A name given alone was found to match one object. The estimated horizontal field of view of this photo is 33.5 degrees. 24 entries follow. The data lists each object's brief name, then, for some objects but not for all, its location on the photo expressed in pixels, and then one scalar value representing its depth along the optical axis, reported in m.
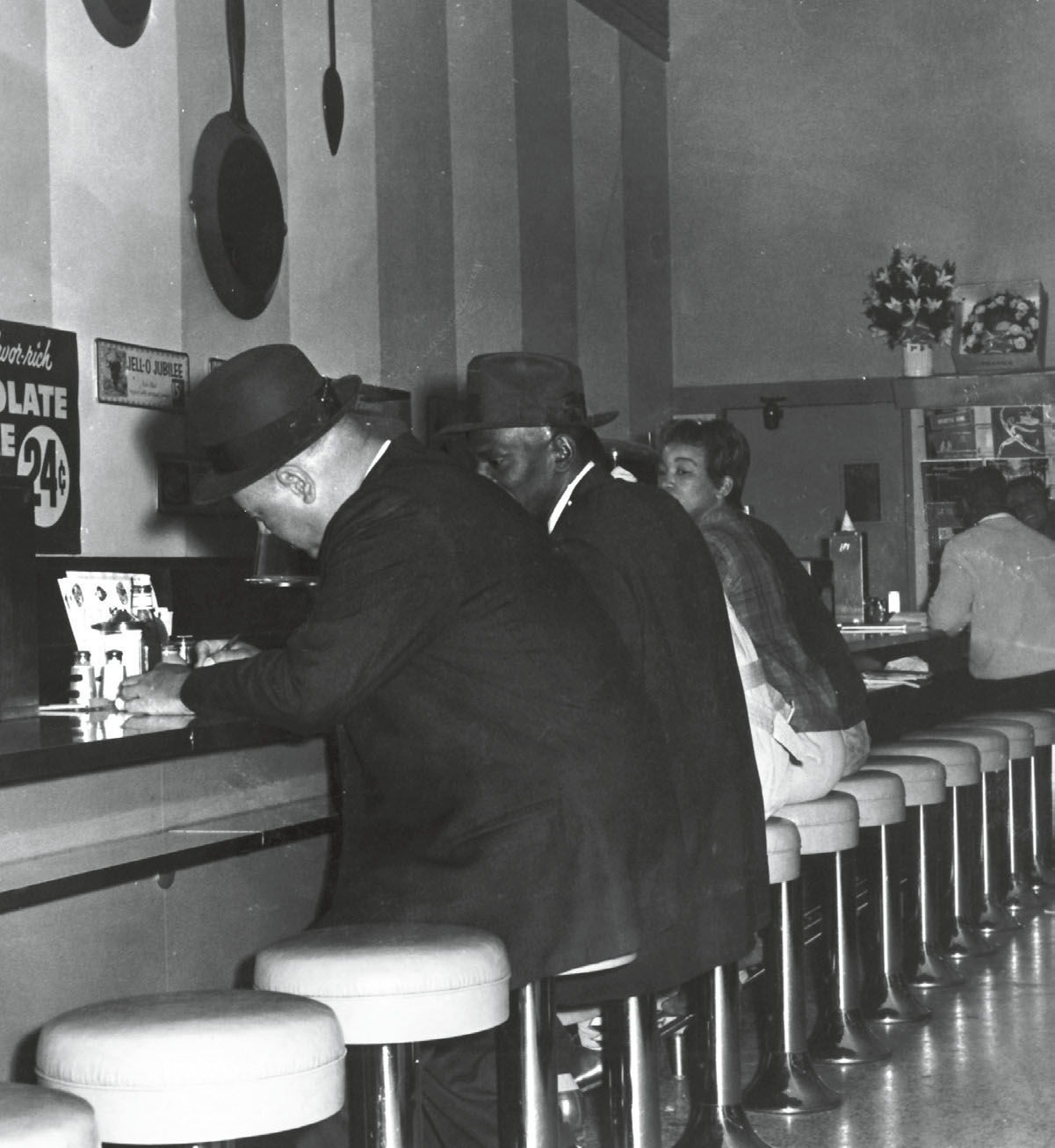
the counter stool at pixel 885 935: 4.57
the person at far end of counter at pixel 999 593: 6.63
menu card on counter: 3.56
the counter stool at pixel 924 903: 4.92
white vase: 8.43
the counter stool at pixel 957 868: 5.26
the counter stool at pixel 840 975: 4.19
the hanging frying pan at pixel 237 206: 5.14
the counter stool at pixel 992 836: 5.45
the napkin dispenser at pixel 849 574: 7.43
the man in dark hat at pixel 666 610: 2.92
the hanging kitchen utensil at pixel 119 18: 4.72
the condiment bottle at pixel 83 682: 3.41
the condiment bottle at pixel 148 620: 3.71
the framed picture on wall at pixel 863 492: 8.55
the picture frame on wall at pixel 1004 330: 8.29
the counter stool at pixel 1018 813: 5.76
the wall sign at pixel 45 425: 4.35
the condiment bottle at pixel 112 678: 3.47
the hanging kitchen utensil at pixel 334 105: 5.92
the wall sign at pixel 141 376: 4.74
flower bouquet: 8.28
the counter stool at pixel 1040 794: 6.10
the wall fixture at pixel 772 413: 8.70
